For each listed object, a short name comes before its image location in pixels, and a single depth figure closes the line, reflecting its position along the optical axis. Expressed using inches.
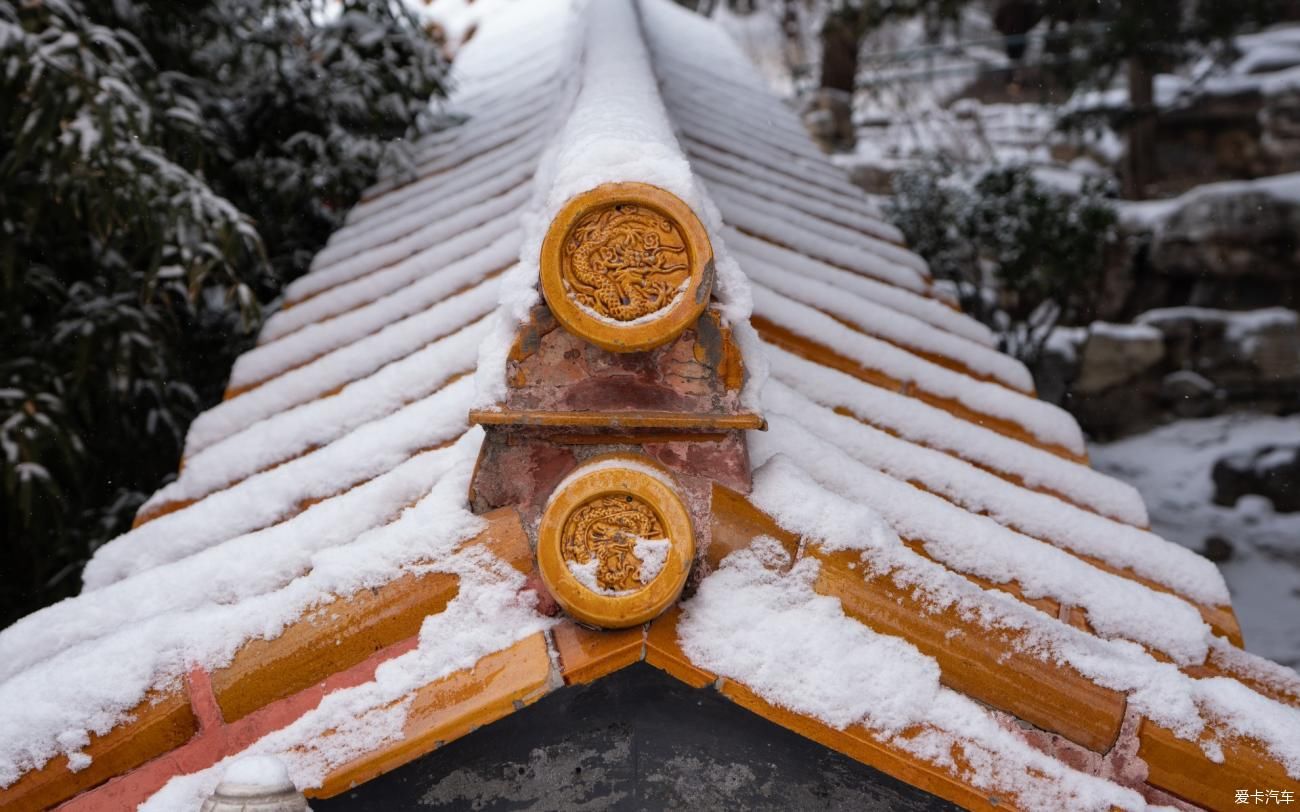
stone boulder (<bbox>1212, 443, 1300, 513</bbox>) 343.3
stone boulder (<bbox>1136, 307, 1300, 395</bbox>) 382.6
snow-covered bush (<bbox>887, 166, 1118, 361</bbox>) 321.1
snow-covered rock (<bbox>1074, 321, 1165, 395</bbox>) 385.1
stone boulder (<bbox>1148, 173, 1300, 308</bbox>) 393.1
